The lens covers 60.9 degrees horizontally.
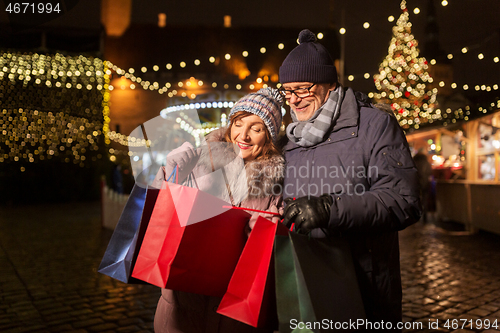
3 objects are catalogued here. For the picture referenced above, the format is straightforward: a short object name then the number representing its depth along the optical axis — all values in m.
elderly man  1.66
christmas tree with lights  16.80
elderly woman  2.05
